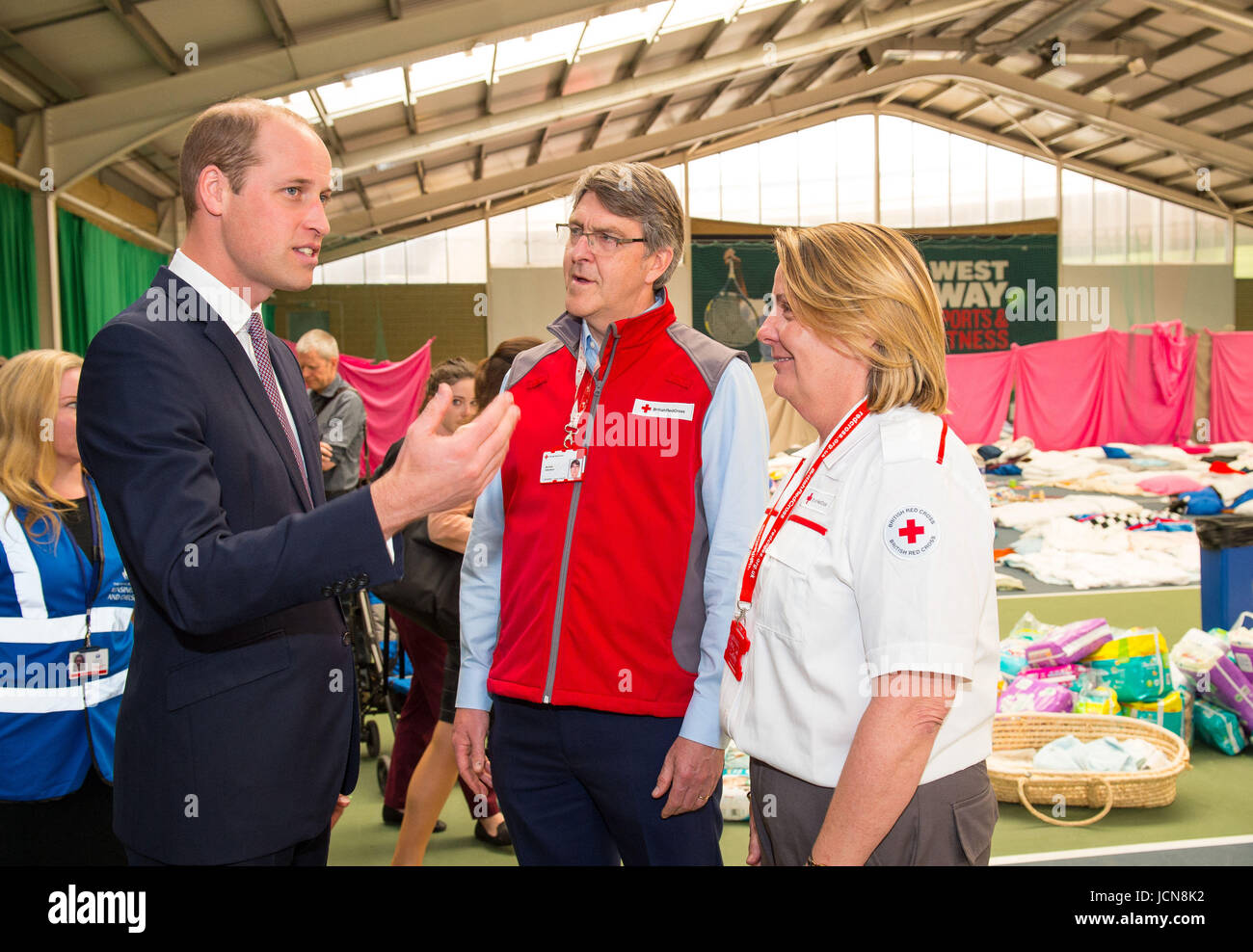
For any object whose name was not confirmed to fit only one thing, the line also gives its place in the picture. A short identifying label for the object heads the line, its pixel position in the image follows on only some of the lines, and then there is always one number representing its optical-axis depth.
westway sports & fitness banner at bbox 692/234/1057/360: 19.86
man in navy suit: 1.14
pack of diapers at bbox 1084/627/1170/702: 4.24
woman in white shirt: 1.27
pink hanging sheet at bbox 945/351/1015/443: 15.45
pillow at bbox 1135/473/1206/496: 11.96
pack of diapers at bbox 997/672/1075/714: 4.13
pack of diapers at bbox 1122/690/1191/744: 4.23
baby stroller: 4.43
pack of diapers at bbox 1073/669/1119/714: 4.13
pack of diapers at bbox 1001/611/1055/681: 4.51
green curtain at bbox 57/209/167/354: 8.91
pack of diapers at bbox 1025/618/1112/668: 4.41
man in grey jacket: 5.36
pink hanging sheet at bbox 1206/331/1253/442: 15.73
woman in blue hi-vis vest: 2.12
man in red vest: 1.73
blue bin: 5.09
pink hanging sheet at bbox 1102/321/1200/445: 15.48
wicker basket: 3.52
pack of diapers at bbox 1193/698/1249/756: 4.23
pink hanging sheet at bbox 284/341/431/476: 11.04
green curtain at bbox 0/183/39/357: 7.85
